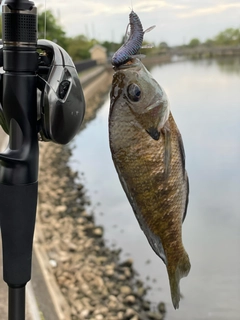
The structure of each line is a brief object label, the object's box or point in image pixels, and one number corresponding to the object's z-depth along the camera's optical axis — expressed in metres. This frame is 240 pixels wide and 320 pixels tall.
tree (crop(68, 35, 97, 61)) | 23.58
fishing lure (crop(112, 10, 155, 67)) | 0.65
